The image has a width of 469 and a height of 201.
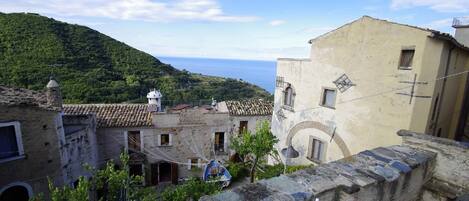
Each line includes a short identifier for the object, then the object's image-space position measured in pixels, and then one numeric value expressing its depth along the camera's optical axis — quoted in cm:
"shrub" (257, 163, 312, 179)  1346
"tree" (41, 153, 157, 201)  566
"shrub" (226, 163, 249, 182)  1902
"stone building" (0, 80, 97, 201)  1051
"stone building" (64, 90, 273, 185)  1867
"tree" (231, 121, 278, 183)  1345
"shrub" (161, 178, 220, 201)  979
